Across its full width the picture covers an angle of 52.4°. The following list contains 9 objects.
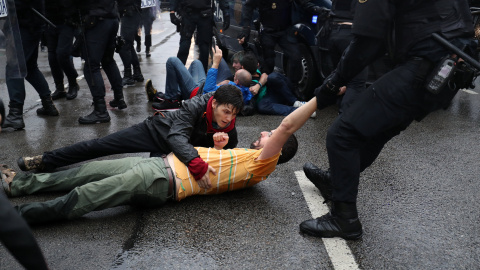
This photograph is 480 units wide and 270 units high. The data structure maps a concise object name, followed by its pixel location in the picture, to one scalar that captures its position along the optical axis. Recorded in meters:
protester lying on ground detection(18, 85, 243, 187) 3.33
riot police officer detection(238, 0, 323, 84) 6.41
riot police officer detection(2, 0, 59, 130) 5.34
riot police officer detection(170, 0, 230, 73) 7.30
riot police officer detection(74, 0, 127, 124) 5.34
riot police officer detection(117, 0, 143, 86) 7.72
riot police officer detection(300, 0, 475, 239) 2.50
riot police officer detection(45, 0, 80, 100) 6.05
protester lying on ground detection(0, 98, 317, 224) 3.00
